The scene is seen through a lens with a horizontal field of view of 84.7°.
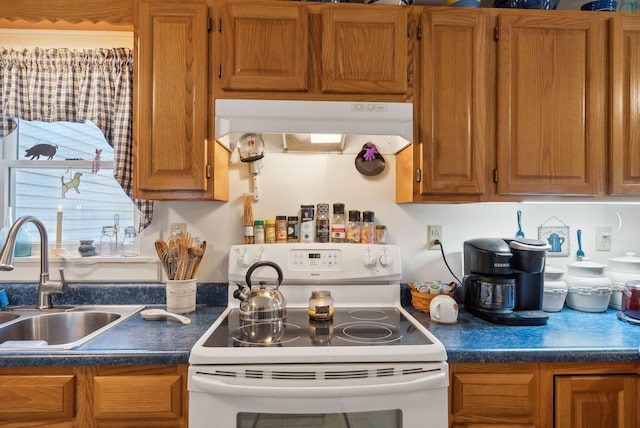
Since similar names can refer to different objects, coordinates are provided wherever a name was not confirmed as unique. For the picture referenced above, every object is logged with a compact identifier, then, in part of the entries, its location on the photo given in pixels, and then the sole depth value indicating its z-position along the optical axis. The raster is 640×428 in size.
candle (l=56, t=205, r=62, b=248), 1.77
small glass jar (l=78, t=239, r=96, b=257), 1.75
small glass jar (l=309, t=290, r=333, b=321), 1.41
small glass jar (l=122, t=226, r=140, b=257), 1.80
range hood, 1.39
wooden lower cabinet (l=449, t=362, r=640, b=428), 1.15
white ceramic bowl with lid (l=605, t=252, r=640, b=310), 1.67
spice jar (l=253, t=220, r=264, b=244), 1.67
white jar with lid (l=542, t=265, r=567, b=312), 1.63
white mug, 1.41
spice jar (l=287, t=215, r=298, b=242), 1.69
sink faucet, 1.56
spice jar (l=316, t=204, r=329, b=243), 1.69
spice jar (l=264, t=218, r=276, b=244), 1.68
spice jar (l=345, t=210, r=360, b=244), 1.69
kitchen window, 1.82
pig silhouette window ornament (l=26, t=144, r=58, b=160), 1.83
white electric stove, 1.05
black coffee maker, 1.43
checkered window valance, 1.66
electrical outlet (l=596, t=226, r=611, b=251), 1.85
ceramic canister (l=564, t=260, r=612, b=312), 1.62
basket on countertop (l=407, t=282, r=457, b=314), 1.58
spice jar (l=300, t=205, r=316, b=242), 1.68
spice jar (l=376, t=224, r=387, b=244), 1.73
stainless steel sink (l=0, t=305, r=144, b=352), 1.46
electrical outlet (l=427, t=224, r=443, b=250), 1.82
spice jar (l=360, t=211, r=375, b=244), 1.68
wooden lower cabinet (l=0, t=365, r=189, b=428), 1.09
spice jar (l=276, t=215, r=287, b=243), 1.67
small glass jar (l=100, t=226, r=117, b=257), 1.79
